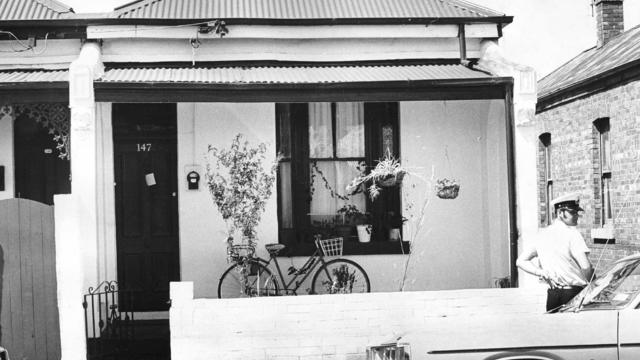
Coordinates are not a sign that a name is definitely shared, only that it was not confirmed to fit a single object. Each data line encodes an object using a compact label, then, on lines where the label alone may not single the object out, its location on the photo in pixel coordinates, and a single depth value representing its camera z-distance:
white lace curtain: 11.06
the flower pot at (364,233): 10.87
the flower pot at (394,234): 10.99
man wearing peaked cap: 7.52
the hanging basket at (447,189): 10.18
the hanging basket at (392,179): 10.68
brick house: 12.84
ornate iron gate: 9.36
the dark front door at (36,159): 10.98
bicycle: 10.11
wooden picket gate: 9.03
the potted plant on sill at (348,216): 11.02
